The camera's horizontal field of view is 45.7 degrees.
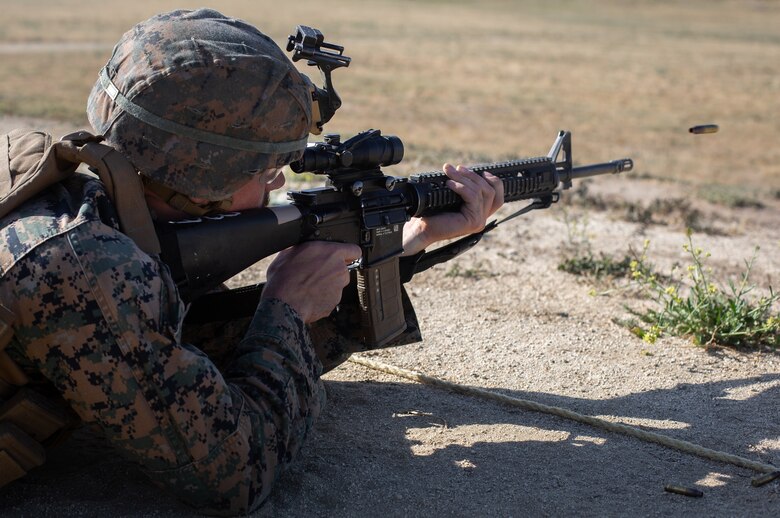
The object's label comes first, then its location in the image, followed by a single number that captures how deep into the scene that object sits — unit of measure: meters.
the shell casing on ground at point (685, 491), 3.28
